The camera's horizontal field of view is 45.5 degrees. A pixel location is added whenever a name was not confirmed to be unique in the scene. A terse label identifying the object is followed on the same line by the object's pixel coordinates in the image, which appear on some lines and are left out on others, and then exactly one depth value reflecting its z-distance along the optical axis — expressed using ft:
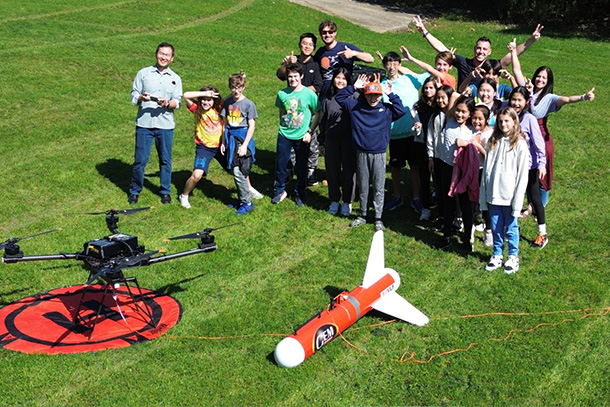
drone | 24.80
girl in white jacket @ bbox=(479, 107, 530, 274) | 29.66
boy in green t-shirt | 36.88
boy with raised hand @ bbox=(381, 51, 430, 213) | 36.47
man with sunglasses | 38.50
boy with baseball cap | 33.55
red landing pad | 25.57
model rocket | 24.11
